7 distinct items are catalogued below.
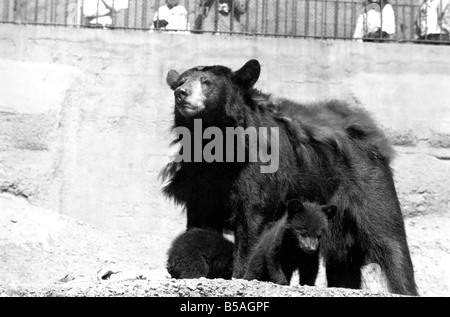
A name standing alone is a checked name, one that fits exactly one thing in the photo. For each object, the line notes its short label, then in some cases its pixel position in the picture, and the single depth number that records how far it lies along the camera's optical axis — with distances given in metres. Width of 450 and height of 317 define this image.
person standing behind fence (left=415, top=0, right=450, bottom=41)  16.52
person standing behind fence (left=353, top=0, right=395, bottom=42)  16.44
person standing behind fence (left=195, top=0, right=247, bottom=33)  16.28
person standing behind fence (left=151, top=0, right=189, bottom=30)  16.14
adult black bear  10.66
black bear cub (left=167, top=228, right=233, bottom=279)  10.15
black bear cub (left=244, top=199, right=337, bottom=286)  9.98
